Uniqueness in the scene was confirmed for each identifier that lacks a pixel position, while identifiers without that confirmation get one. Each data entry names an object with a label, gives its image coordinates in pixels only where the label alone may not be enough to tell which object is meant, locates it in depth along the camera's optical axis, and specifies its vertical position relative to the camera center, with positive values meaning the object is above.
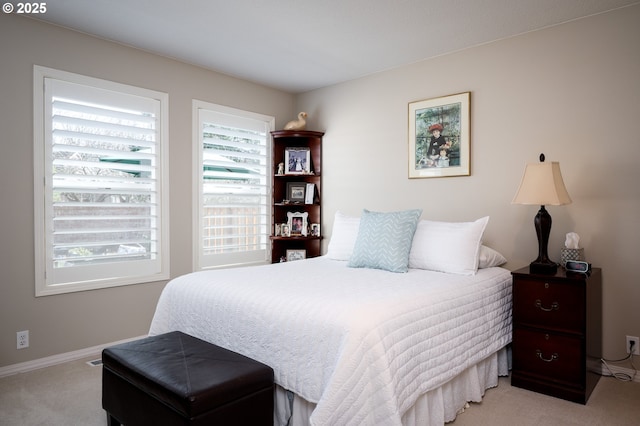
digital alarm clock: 2.65 -0.36
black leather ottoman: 1.64 -0.73
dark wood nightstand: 2.47 -0.76
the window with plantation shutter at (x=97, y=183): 3.08 +0.21
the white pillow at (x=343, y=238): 3.51 -0.24
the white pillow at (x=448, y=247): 2.89 -0.27
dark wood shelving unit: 4.59 +0.21
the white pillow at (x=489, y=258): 3.06 -0.36
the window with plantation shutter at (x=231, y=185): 4.05 +0.25
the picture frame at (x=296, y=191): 4.68 +0.21
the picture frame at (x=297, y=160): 4.62 +0.55
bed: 1.71 -0.61
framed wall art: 3.55 +0.65
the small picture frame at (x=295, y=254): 4.61 -0.49
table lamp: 2.68 +0.09
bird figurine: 4.54 +0.94
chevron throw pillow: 2.96 -0.23
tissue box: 2.77 -0.30
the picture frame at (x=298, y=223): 4.61 -0.15
